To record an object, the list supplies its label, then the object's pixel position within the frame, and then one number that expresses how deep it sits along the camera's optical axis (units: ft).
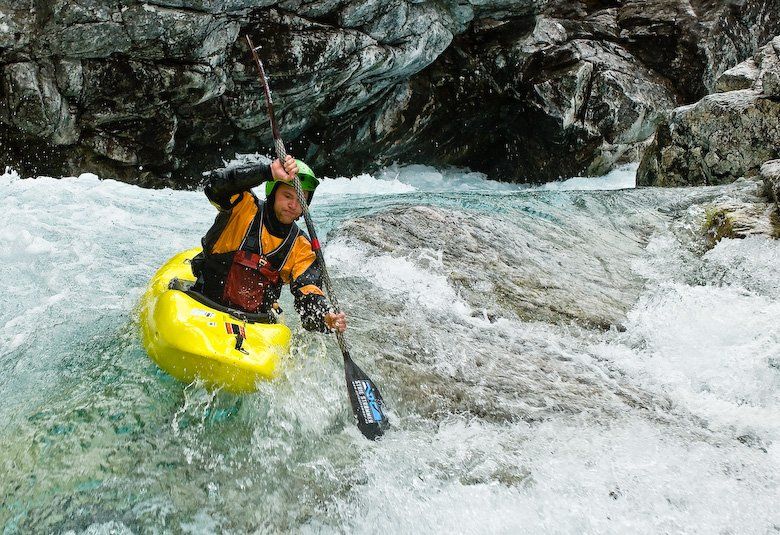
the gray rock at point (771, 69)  31.65
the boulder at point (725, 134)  31.65
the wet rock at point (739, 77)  36.09
